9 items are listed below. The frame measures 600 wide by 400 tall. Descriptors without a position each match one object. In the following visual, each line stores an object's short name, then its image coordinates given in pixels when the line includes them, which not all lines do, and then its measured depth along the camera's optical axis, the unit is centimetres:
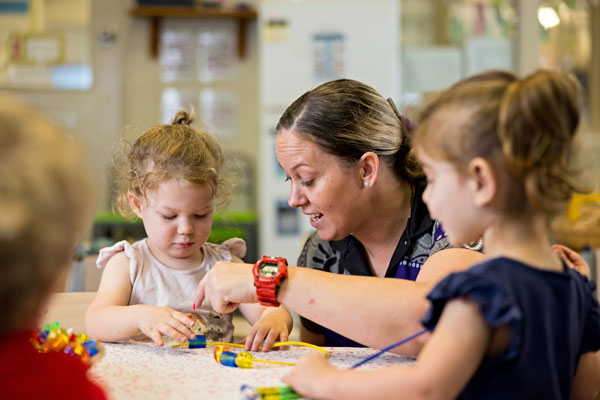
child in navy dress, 78
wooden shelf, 470
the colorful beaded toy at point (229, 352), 108
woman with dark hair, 146
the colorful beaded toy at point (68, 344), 104
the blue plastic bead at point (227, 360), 108
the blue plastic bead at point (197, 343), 122
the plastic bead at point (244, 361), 107
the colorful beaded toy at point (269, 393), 89
